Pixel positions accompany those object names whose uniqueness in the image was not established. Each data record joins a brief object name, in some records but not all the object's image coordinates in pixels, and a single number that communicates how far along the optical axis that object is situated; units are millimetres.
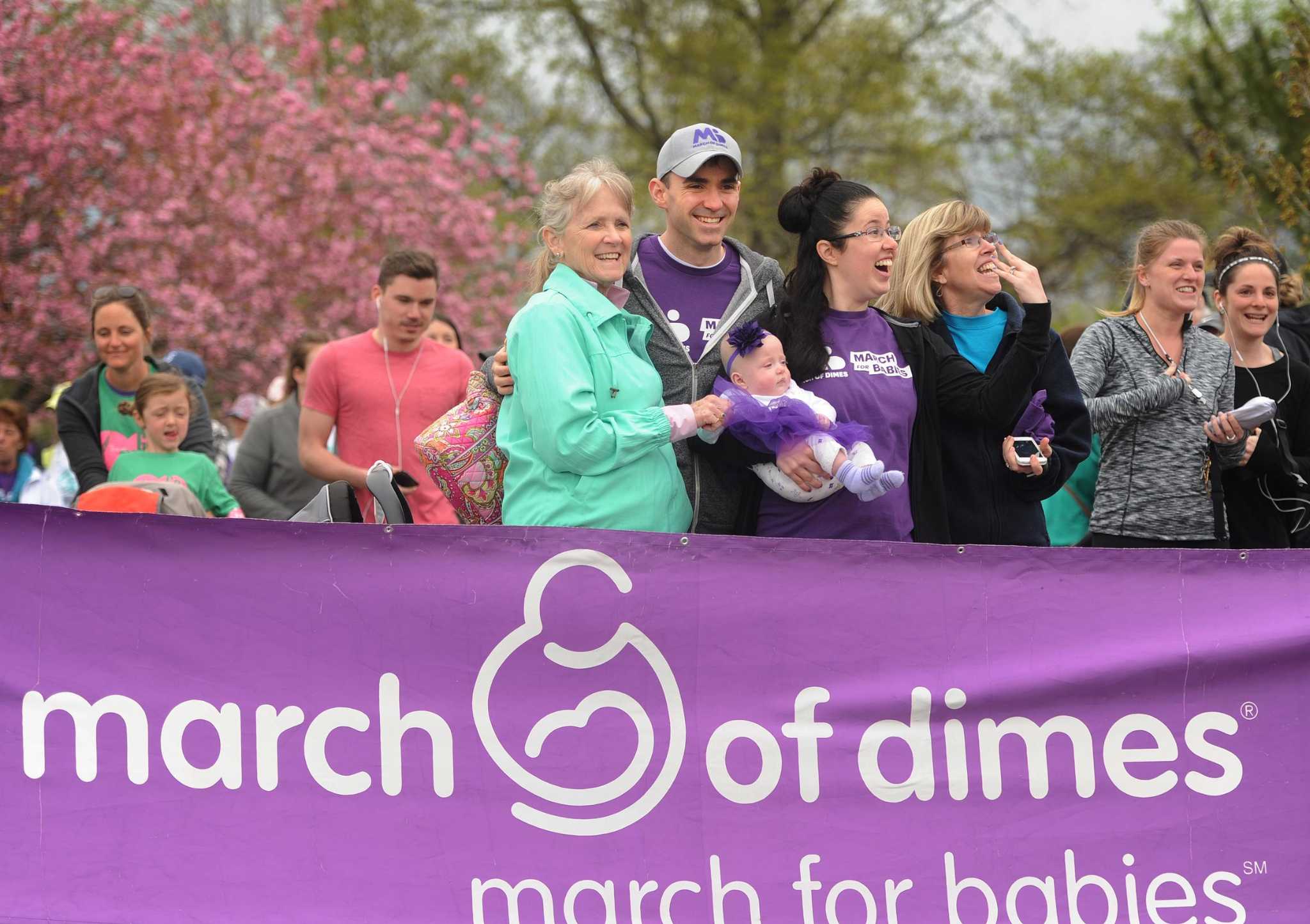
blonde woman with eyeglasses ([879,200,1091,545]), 9391
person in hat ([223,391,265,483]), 24875
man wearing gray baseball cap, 9227
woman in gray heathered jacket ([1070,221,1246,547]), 10617
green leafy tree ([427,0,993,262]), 51594
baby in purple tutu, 8422
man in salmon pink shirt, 13195
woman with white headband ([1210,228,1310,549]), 11176
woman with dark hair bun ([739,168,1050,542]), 8969
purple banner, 7973
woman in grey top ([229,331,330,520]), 16281
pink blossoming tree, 33000
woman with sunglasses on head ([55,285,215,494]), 13992
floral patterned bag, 9000
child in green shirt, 13375
